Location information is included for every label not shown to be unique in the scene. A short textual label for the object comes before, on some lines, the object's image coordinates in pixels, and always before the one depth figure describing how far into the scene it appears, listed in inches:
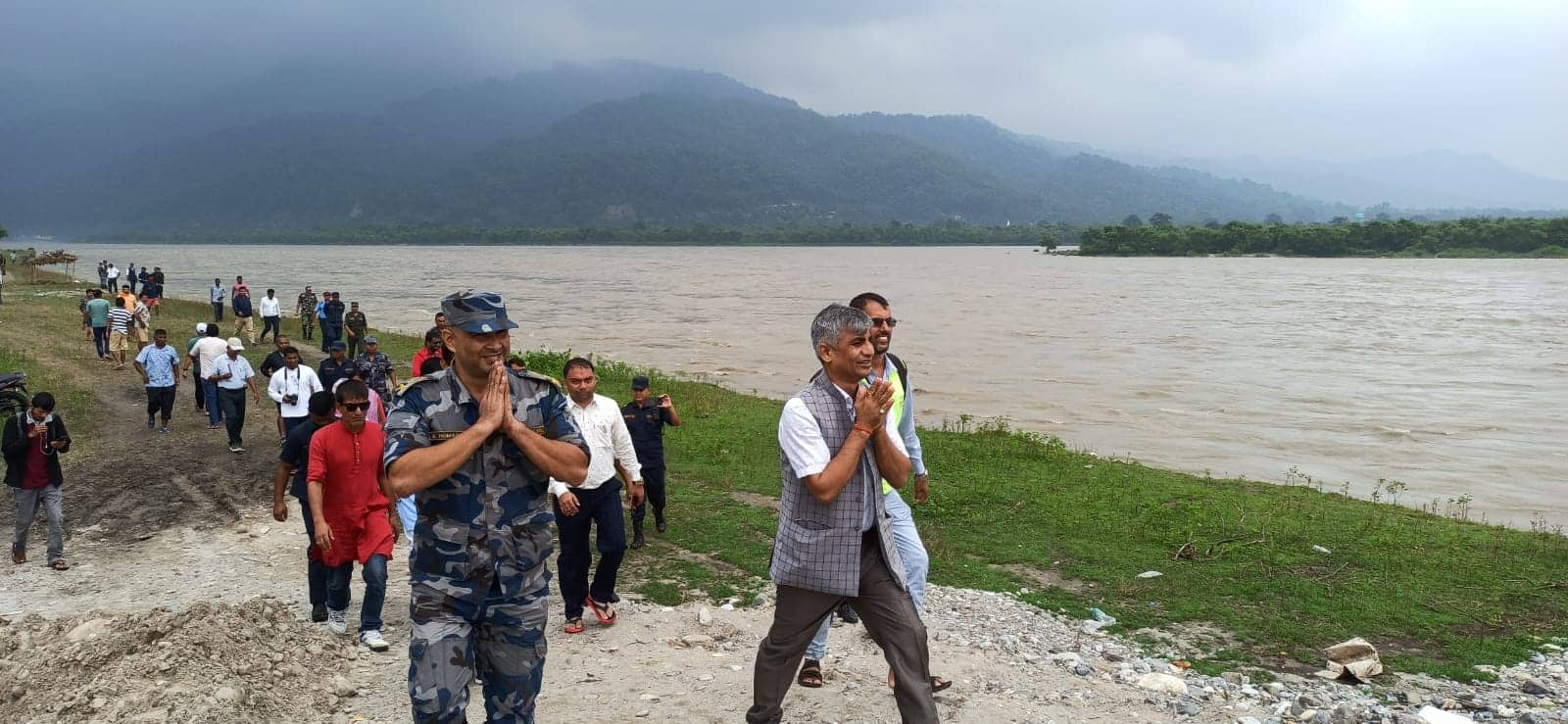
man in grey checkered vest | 145.2
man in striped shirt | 764.6
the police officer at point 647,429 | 327.0
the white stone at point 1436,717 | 200.4
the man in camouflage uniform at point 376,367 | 461.1
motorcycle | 551.5
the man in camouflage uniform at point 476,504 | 132.3
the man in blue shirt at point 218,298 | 1128.2
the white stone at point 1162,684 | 216.1
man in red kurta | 233.9
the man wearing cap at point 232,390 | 497.0
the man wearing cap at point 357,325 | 776.9
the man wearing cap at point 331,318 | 880.9
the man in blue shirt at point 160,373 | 534.9
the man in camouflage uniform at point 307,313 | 1066.1
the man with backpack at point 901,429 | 193.5
